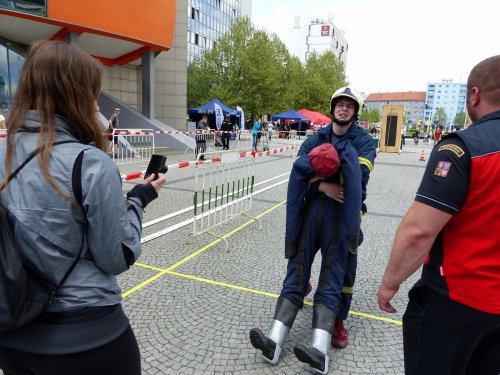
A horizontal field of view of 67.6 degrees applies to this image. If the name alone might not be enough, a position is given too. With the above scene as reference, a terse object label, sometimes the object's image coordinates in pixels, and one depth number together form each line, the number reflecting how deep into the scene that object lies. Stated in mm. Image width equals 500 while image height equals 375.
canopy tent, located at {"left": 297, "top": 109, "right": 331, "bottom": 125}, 36659
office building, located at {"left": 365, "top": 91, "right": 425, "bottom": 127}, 156625
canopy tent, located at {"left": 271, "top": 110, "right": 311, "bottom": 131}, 33562
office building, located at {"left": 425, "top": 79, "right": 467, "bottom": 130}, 156375
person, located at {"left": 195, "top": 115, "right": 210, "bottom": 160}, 16219
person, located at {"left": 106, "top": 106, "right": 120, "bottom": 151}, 13067
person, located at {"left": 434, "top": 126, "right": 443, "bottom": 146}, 29936
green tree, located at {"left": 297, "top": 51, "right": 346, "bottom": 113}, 46344
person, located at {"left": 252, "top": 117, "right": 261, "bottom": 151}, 20247
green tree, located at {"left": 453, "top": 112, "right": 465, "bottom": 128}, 124194
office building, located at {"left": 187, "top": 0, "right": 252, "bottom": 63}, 67500
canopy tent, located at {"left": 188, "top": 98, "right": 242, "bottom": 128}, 23438
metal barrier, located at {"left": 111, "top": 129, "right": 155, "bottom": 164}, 13070
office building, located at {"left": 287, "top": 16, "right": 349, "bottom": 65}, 121875
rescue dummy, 2691
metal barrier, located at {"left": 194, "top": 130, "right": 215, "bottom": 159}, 16180
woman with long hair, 1223
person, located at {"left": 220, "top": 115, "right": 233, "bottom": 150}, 19578
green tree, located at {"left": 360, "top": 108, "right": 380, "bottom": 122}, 125219
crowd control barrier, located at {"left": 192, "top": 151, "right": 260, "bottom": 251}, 5384
